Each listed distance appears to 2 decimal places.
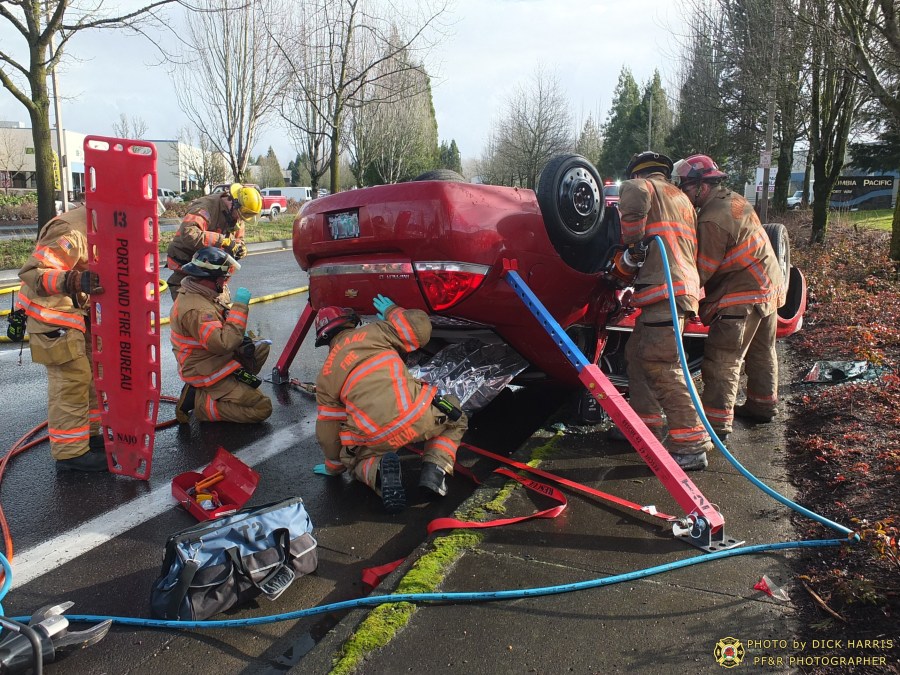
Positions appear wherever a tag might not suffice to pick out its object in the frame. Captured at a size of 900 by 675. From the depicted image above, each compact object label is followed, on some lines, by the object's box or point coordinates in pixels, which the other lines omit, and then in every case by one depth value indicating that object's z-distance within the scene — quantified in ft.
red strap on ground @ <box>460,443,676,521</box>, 9.60
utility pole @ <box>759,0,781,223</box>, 44.76
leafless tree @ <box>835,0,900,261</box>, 21.67
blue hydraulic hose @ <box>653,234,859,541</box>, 8.56
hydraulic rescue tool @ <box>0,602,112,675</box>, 6.29
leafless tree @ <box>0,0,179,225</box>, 35.76
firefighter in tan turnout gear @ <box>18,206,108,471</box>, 12.18
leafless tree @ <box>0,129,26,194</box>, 125.18
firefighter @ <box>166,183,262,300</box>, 17.56
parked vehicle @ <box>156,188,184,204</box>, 128.03
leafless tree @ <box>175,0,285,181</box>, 62.80
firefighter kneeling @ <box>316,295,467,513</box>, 10.75
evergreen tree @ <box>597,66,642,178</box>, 168.14
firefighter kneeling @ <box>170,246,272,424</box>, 14.44
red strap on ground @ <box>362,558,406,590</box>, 8.61
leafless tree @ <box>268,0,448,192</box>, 48.03
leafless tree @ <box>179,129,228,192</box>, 114.26
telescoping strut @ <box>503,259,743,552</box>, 8.82
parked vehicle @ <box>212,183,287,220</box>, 109.68
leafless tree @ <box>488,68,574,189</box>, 114.21
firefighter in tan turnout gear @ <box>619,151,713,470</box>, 11.78
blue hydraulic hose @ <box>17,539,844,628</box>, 7.45
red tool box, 10.65
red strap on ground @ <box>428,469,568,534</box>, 9.20
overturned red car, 10.94
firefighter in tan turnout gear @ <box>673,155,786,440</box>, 13.14
